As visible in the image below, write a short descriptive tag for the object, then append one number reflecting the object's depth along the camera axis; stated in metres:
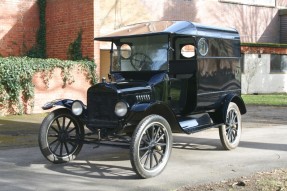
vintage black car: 6.46
